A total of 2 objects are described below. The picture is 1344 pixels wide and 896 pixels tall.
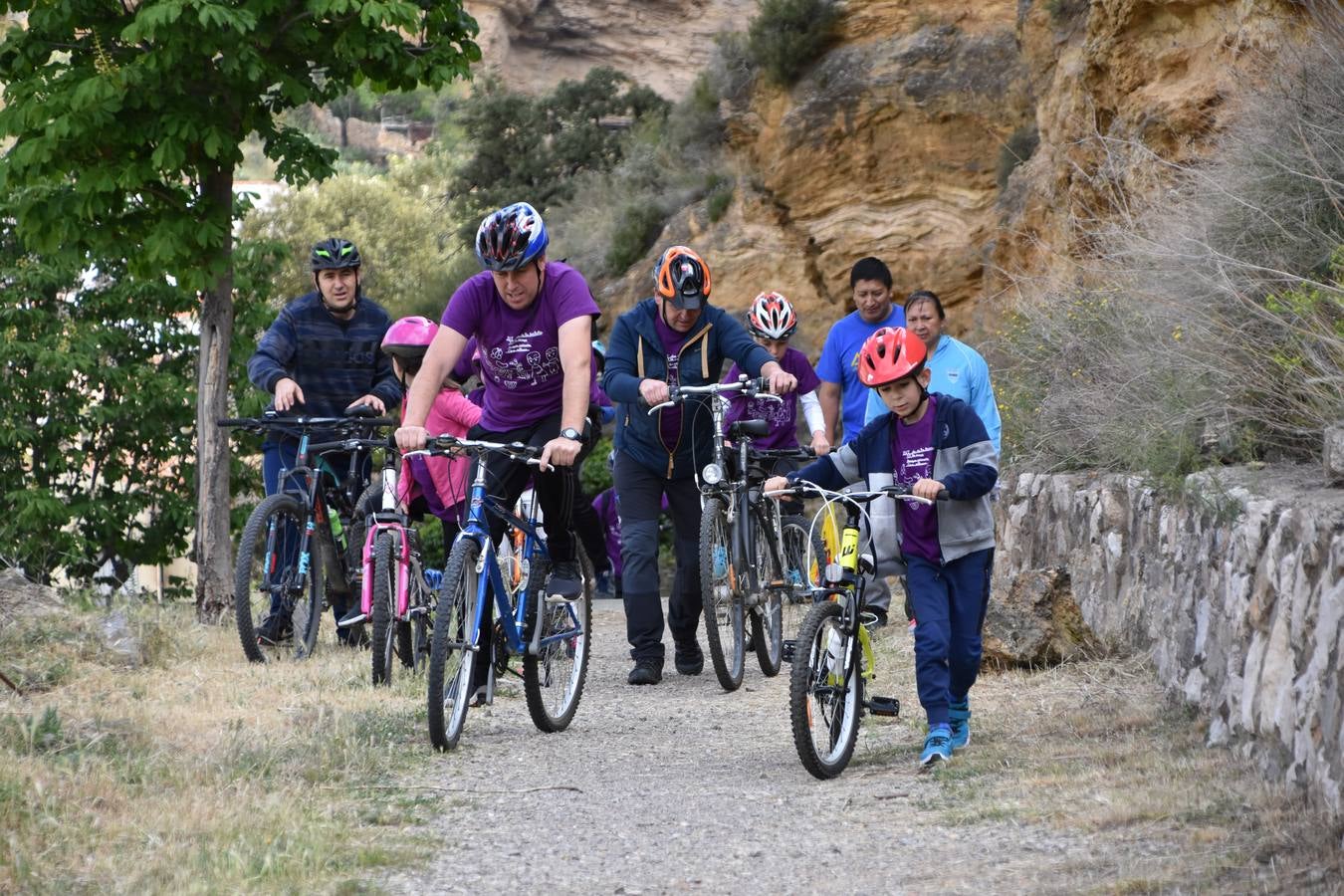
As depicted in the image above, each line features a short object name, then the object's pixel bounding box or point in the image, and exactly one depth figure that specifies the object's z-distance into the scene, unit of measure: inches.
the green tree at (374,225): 2084.2
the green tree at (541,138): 1716.3
